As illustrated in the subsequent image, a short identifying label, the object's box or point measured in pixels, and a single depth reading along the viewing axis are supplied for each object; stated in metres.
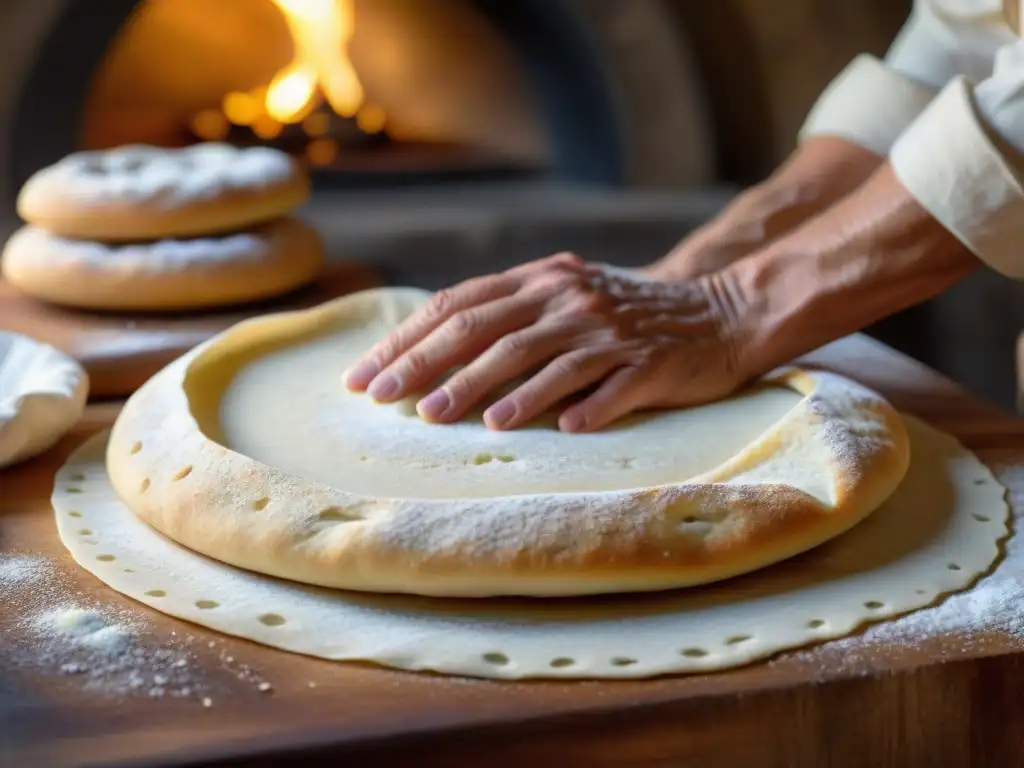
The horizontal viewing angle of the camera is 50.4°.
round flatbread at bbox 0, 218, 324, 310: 1.28
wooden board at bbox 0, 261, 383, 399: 1.16
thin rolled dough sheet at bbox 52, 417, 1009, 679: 0.63
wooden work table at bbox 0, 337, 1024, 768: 0.56
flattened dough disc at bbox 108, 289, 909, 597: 0.69
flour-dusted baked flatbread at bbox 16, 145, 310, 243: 1.30
